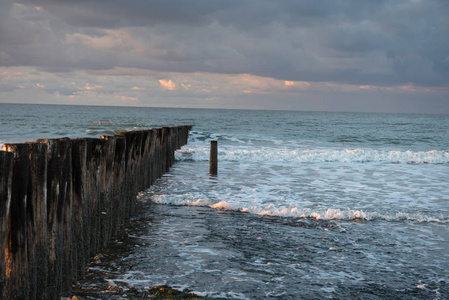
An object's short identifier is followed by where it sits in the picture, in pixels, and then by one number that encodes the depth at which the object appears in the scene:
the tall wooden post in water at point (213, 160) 11.00
